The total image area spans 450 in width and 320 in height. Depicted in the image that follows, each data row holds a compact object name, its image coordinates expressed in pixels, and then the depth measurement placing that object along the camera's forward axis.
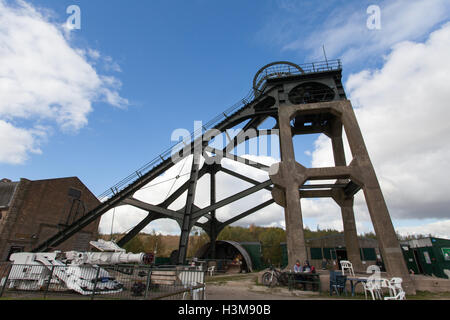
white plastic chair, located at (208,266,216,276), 20.09
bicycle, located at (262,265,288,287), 11.56
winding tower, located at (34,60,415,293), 12.62
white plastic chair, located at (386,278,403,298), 7.65
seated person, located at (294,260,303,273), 11.11
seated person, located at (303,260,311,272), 10.87
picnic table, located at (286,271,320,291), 10.24
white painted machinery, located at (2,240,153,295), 9.34
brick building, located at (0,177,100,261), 16.78
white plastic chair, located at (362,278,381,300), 8.02
